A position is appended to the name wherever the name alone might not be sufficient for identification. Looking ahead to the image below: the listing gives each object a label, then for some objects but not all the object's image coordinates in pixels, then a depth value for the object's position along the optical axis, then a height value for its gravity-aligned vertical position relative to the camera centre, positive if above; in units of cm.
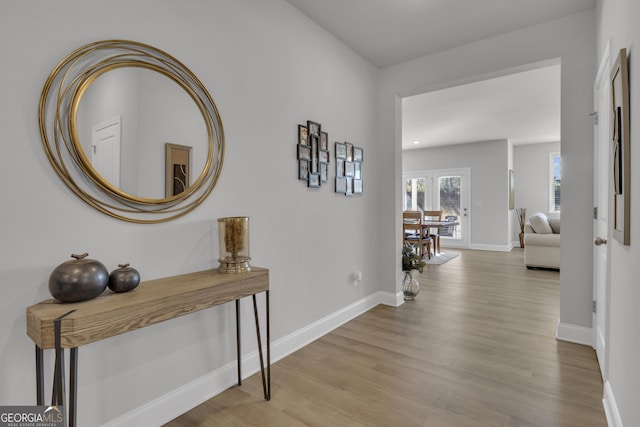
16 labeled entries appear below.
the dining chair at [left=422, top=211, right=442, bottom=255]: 703 -55
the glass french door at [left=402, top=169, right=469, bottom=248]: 836 +37
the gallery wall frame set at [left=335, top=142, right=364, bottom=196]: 307 +43
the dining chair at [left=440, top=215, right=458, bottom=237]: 850 -54
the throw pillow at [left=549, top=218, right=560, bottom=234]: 584 -29
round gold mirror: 138 +40
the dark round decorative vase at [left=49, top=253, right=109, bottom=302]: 121 -27
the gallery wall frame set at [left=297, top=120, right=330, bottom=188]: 263 +49
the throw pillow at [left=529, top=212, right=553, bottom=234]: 560 -27
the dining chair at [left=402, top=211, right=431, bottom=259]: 615 -34
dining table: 674 -31
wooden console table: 109 -40
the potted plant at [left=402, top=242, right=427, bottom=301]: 382 -72
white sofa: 534 -60
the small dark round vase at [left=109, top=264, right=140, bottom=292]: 139 -30
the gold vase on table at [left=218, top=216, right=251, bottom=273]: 187 -19
